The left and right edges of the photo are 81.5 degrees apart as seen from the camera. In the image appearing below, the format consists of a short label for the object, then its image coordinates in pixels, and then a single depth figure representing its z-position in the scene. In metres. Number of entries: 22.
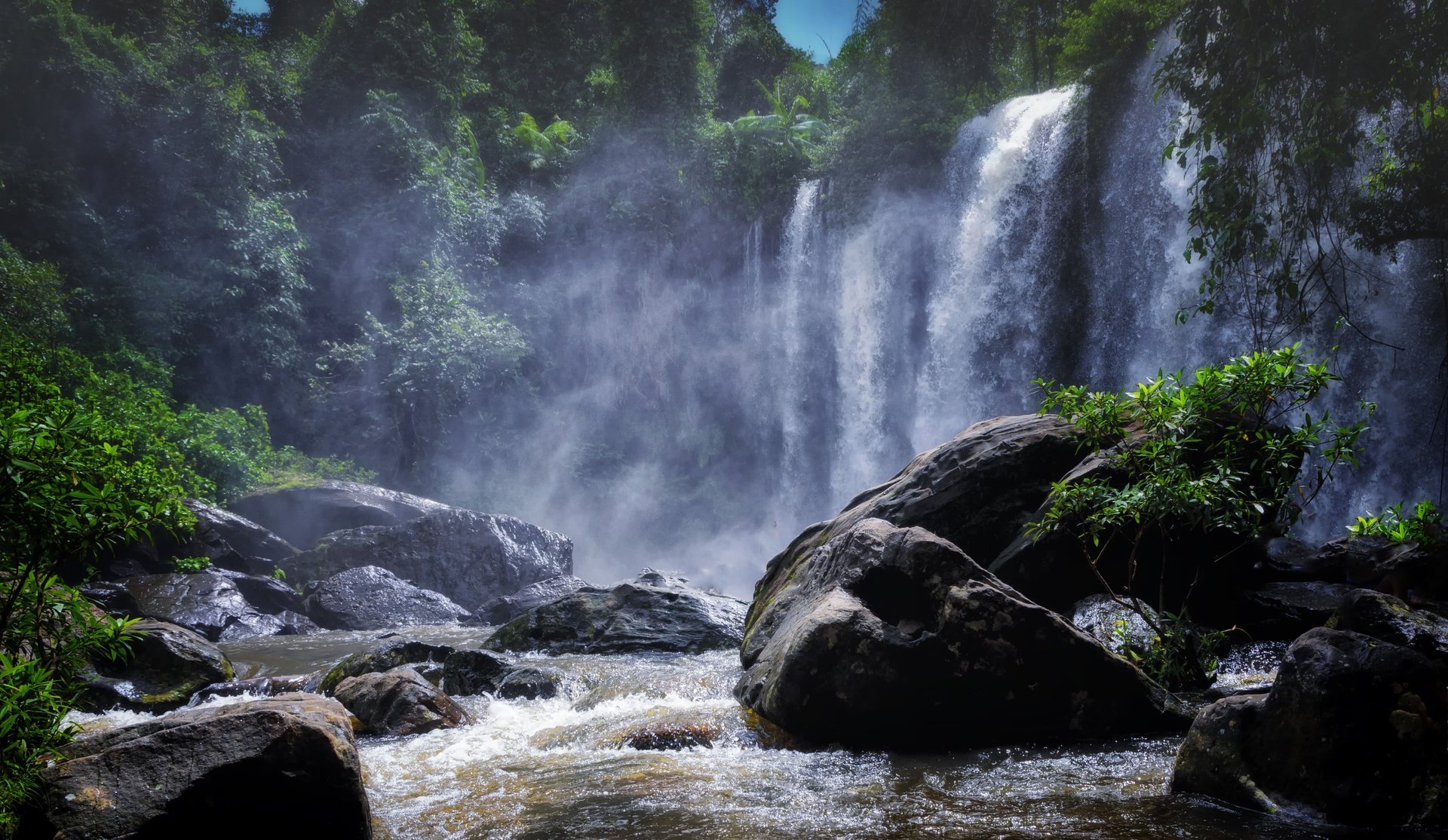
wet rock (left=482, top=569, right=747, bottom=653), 9.45
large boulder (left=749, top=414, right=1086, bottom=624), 7.35
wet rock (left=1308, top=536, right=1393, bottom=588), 7.05
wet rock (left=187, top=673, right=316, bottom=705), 7.47
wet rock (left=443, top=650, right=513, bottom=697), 7.40
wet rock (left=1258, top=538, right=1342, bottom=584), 7.32
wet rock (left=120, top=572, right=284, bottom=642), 11.02
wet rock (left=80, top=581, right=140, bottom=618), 10.40
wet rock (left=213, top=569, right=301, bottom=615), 12.59
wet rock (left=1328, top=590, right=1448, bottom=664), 4.64
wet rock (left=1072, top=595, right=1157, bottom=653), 5.85
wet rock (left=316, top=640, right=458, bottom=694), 7.50
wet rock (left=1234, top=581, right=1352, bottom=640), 6.67
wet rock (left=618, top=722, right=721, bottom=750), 5.33
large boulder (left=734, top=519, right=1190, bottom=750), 4.92
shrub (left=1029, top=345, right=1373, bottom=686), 5.27
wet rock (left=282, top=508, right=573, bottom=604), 14.74
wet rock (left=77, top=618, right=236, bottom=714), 7.11
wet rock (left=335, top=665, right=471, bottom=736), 6.05
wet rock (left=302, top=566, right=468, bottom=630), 12.61
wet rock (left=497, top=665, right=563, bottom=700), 7.24
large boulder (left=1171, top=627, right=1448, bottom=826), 3.29
